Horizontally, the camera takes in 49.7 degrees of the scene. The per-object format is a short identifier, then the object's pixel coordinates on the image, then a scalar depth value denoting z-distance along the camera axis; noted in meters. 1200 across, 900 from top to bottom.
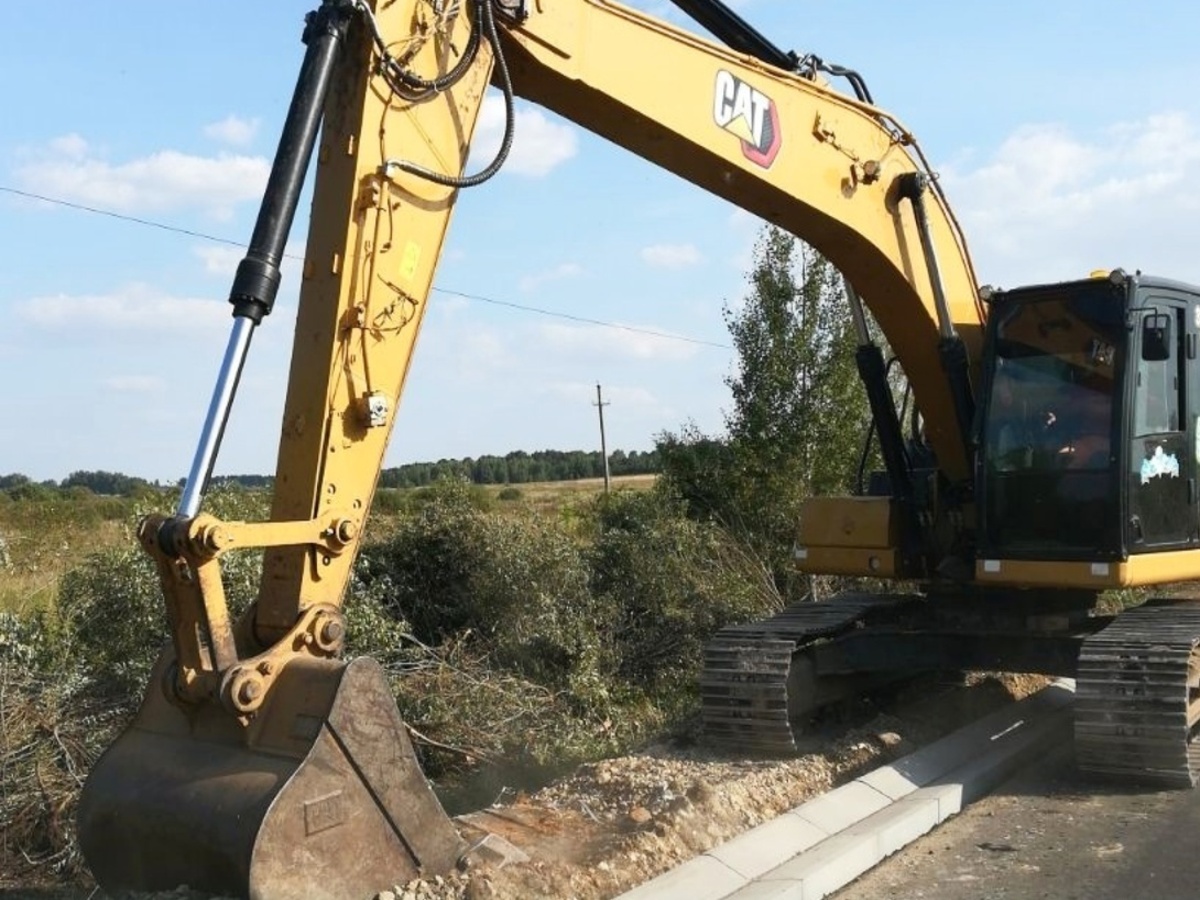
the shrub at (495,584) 10.49
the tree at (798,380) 14.36
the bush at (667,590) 11.40
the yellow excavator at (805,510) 4.60
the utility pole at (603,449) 37.83
